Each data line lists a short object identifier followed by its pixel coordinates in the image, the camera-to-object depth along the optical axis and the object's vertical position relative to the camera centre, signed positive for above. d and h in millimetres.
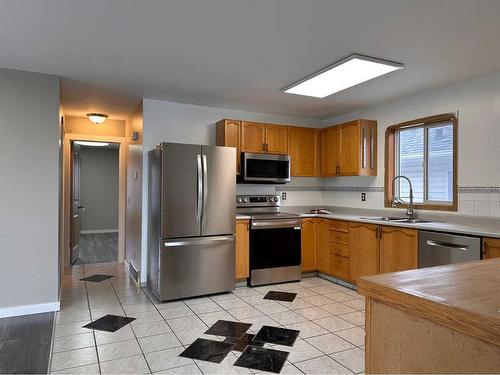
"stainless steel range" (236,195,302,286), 4168 -748
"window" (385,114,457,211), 3656 +311
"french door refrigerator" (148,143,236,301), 3584 -359
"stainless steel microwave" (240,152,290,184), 4379 +251
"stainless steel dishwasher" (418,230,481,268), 2777 -519
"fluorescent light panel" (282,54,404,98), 2902 +1057
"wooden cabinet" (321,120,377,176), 4359 +514
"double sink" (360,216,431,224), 3714 -359
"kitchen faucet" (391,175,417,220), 3863 -228
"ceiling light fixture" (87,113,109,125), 4893 +998
